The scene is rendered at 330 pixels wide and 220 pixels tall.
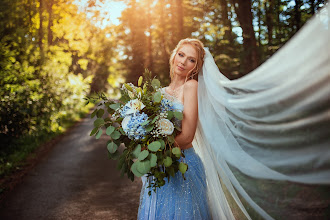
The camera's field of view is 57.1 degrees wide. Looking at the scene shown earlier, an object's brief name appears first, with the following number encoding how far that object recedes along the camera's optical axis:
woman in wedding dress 2.50
